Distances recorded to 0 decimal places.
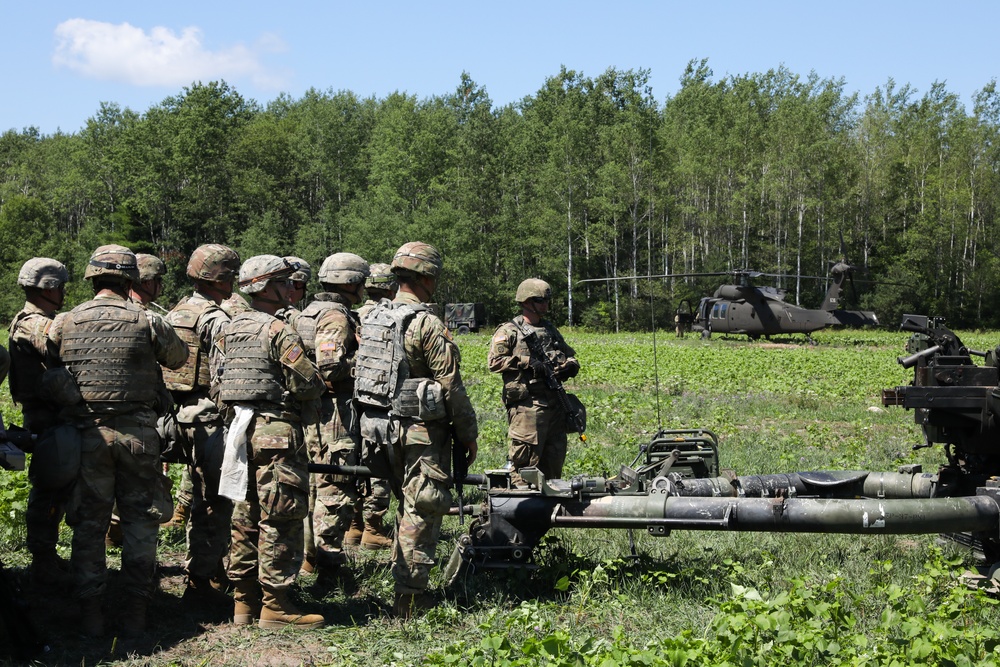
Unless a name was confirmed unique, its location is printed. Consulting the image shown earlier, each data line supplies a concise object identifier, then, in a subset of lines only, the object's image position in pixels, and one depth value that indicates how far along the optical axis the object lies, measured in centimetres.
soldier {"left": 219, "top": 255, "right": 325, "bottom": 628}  550
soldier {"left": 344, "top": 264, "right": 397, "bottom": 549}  741
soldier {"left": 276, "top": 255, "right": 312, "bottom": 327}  689
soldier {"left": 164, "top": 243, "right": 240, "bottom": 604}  601
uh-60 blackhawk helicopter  3170
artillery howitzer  572
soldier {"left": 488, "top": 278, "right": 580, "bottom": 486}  775
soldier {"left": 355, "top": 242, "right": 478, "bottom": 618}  562
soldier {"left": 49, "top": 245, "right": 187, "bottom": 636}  535
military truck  3828
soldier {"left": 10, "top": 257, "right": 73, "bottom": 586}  577
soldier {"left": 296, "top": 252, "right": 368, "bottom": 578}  655
